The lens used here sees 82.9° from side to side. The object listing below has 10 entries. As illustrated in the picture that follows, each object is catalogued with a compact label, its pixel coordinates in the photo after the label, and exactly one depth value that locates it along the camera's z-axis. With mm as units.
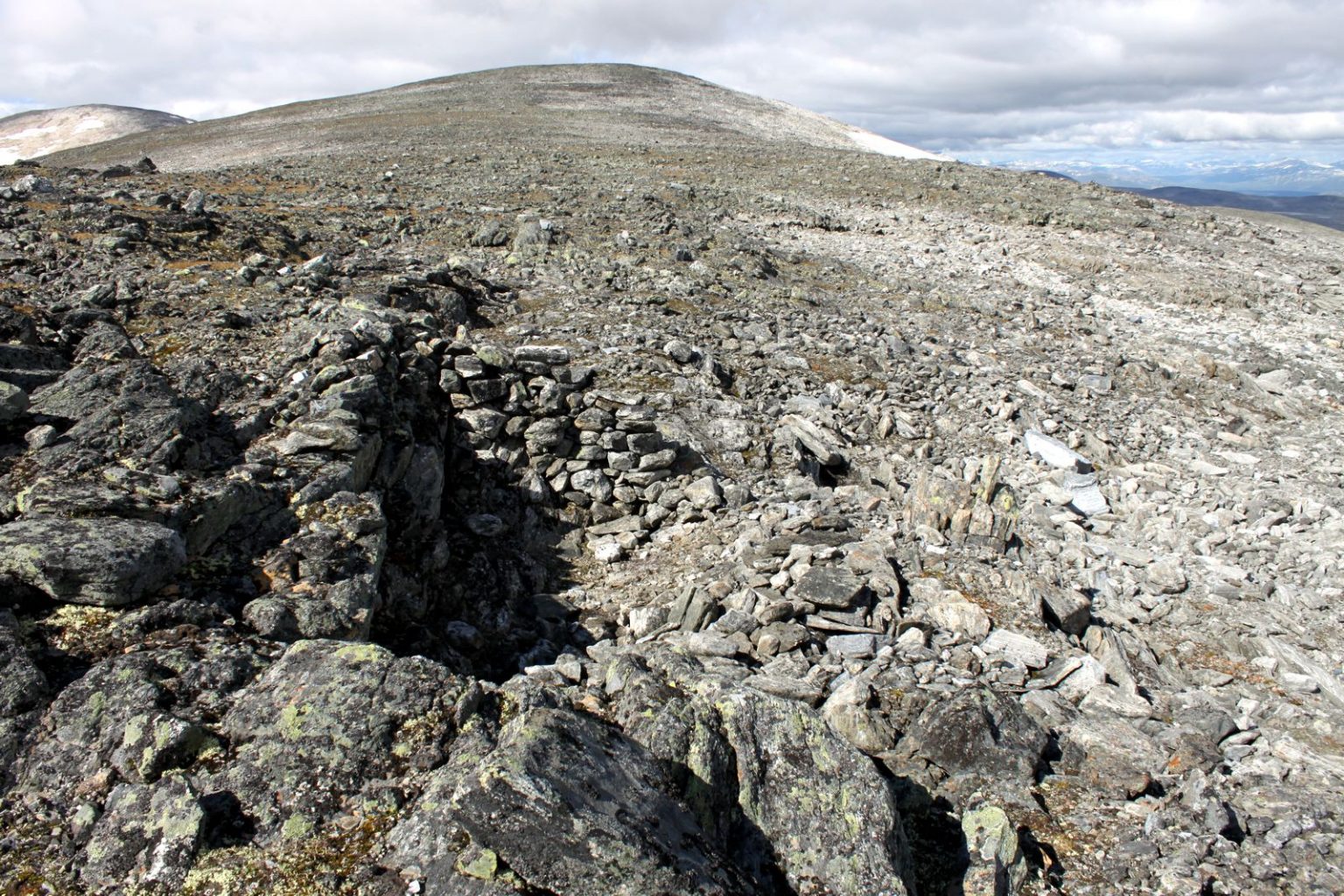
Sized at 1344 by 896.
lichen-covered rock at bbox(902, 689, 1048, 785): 5945
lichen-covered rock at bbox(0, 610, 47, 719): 4207
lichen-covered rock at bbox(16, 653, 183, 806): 3922
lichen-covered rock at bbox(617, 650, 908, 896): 4332
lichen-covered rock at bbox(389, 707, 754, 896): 3410
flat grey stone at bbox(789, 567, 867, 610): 7586
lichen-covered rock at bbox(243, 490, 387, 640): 5613
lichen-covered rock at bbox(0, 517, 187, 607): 5012
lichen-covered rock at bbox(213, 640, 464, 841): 3988
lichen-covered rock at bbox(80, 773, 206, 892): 3494
